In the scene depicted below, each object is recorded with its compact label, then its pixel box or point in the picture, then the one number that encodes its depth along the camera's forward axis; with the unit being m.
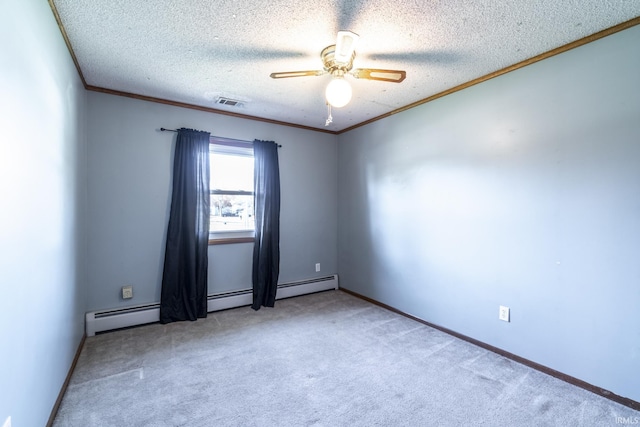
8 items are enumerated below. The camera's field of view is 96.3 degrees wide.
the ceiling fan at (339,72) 1.84
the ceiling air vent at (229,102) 3.06
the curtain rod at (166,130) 3.10
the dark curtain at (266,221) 3.59
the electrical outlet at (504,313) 2.40
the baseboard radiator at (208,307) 2.76
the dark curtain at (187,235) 3.08
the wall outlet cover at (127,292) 2.91
